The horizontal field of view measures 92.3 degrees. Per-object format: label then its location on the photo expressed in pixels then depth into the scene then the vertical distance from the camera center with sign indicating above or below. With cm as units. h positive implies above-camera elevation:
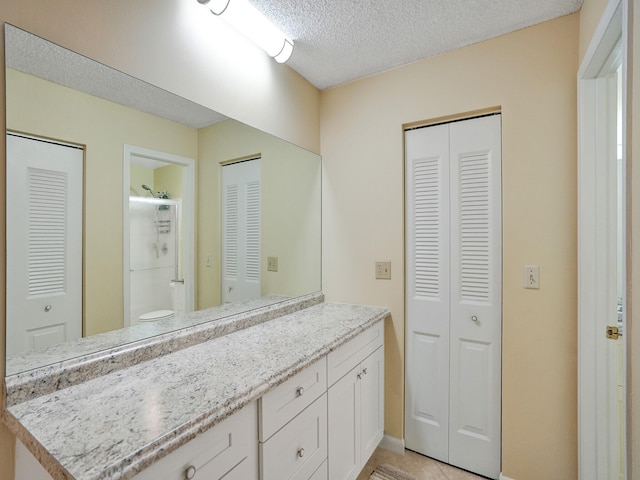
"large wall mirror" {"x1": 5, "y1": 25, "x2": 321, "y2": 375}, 92 +12
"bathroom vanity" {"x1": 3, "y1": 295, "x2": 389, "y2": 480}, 71 -46
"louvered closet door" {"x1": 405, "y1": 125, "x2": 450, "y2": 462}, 185 -31
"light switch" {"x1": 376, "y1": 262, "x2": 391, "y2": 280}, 199 -19
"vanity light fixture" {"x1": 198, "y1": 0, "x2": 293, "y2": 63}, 132 +104
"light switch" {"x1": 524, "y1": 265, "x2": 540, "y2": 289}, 157 -18
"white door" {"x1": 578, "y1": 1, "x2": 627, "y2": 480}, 134 -15
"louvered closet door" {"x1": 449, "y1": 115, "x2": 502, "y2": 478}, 171 -31
